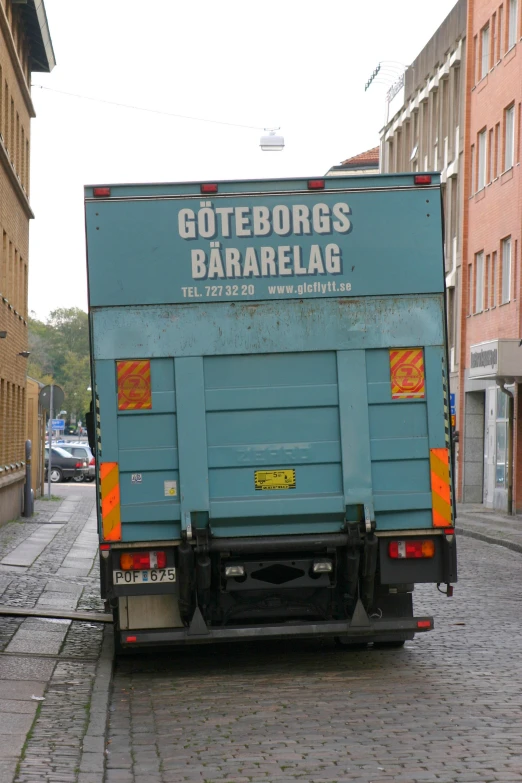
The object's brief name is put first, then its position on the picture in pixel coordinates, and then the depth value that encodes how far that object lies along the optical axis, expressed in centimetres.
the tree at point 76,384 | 15600
